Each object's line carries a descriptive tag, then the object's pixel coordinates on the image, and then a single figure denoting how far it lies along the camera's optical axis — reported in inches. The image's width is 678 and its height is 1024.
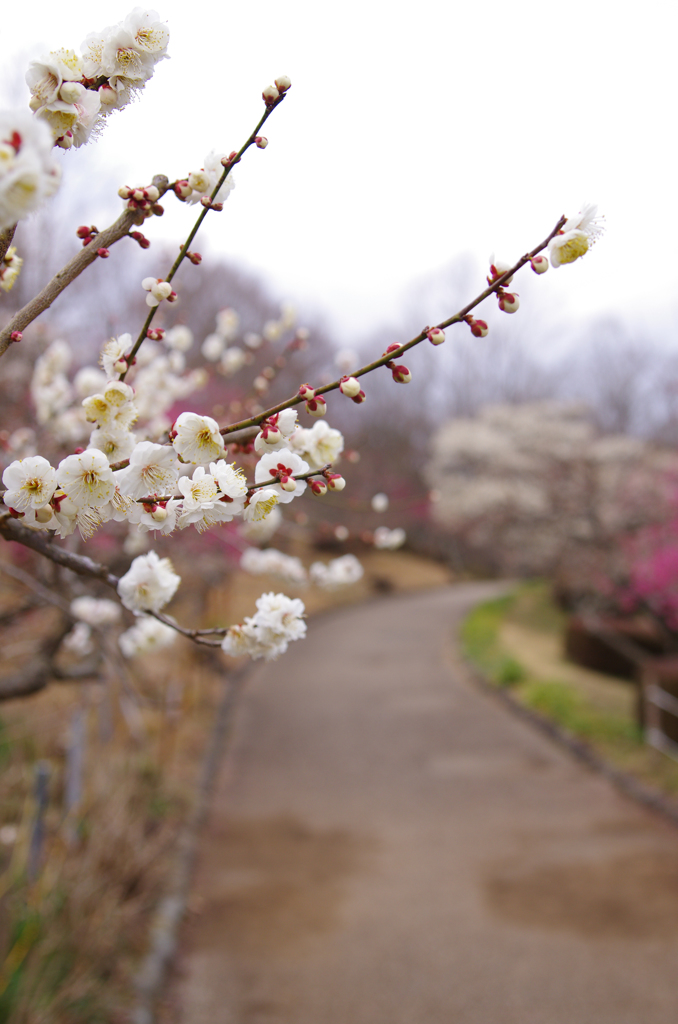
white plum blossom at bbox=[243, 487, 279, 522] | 16.3
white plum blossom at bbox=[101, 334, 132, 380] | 17.6
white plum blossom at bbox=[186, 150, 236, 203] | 17.0
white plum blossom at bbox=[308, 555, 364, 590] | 40.2
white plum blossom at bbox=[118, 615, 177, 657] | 30.2
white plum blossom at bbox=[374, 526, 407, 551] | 42.4
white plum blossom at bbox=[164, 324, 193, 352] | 115.5
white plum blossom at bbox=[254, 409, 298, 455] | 16.3
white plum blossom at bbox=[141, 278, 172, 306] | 17.1
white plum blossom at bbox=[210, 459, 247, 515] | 15.7
